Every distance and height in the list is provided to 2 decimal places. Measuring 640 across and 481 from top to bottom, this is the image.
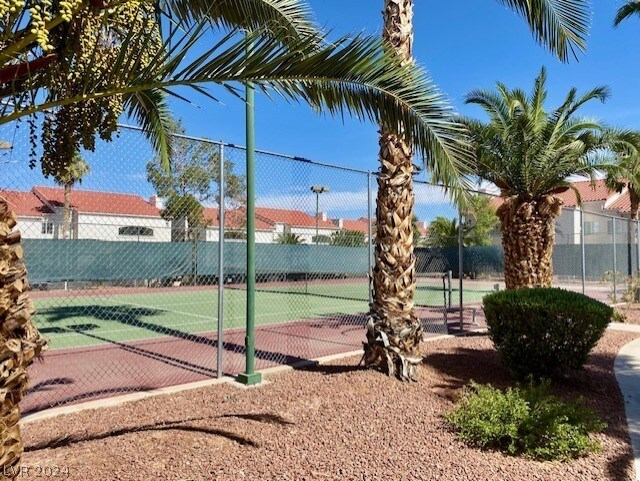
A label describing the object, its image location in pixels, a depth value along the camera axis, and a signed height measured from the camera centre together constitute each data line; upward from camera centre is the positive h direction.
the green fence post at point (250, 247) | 6.34 +0.13
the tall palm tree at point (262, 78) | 2.77 +1.28
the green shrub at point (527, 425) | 4.28 -1.50
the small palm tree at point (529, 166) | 10.51 +2.01
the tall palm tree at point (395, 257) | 6.29 +0.02
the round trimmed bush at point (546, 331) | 6.16 -0.91
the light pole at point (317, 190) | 9.07 +1.57
